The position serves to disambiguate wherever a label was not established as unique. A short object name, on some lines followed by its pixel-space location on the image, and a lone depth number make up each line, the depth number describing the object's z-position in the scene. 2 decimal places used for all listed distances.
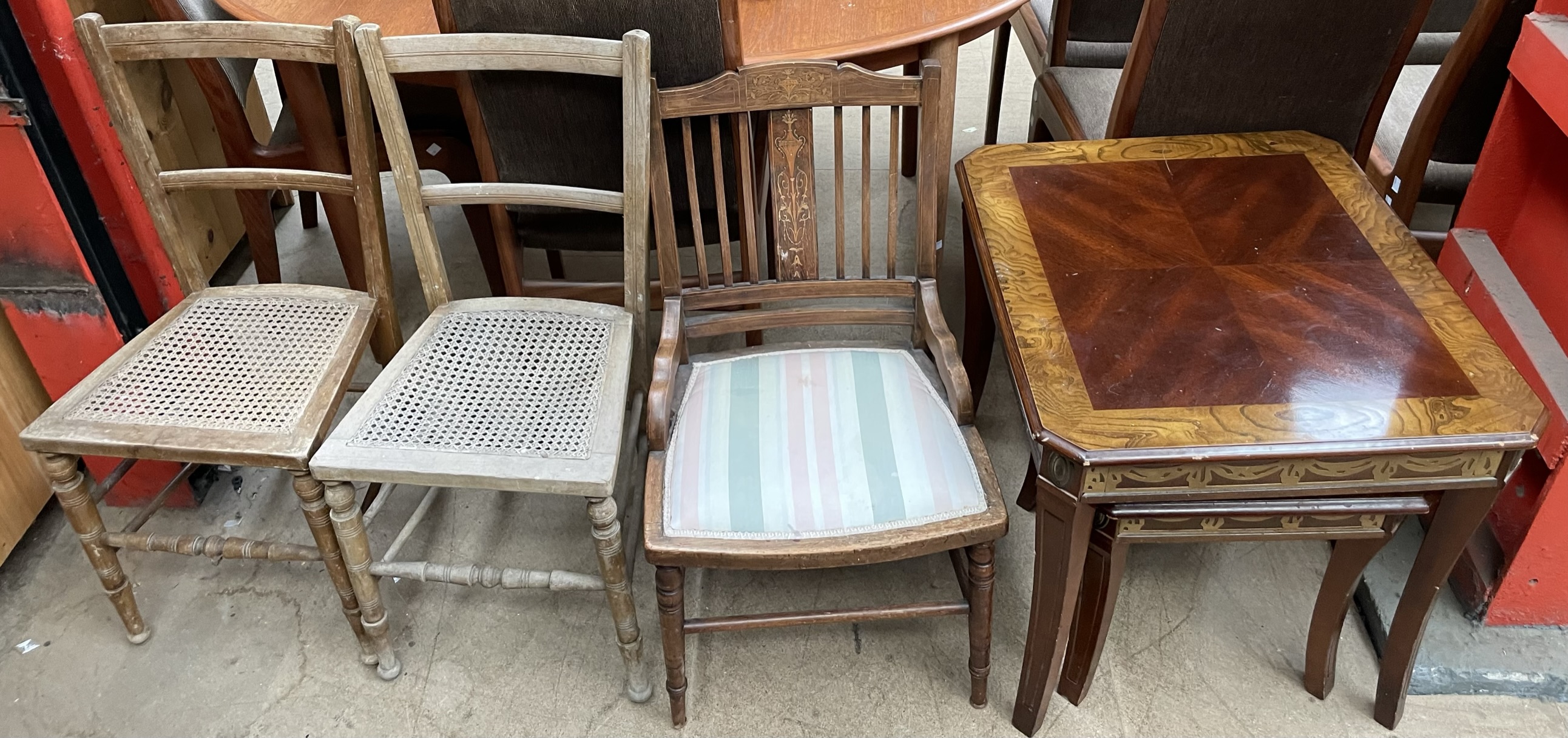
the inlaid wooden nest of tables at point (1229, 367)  1.30
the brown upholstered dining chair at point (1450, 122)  1.93
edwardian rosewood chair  1.54
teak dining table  1.91
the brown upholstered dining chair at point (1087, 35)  2.50
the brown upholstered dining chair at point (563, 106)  1.72
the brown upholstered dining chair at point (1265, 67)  1.80
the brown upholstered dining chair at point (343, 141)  2.21
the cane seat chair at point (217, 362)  1.66
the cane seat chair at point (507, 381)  1.60
